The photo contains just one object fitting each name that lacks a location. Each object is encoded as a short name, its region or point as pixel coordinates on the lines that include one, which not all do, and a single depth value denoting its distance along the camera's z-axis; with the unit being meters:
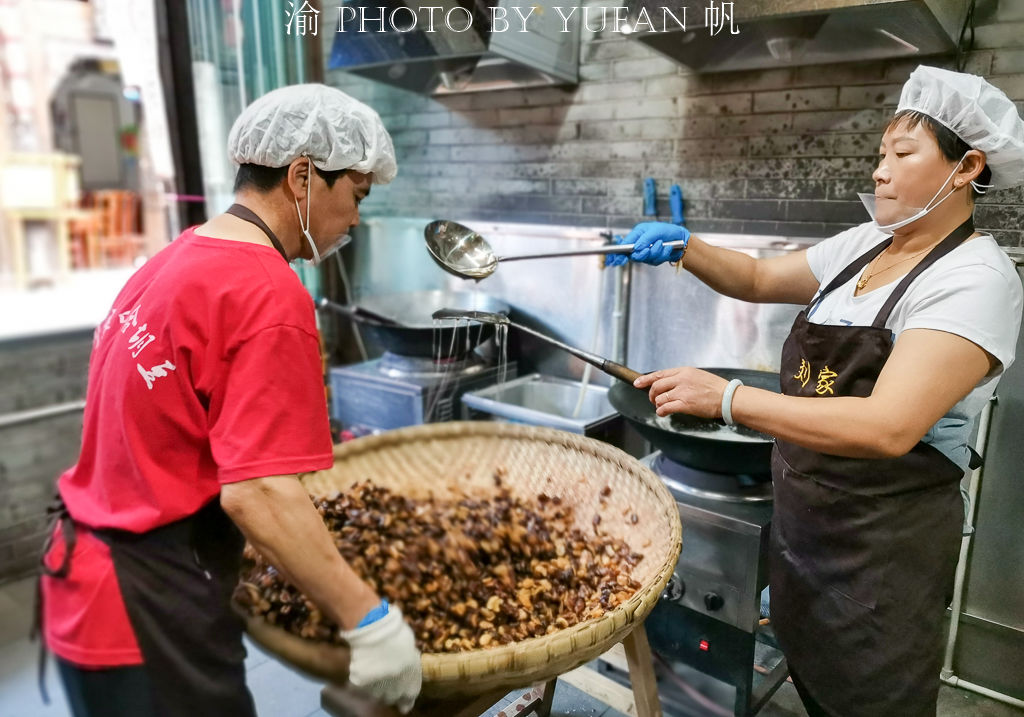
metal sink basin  2.39
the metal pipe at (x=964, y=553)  2.03
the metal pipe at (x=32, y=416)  2.10
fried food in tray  1.10
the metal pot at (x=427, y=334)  2.62
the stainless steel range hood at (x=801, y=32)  1.79
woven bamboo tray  1.02
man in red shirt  0.91
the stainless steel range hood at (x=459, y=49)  2.56
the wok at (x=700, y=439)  1.67
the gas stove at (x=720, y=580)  1.74
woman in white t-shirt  1.15
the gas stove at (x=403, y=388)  2.60
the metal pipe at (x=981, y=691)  2.16
